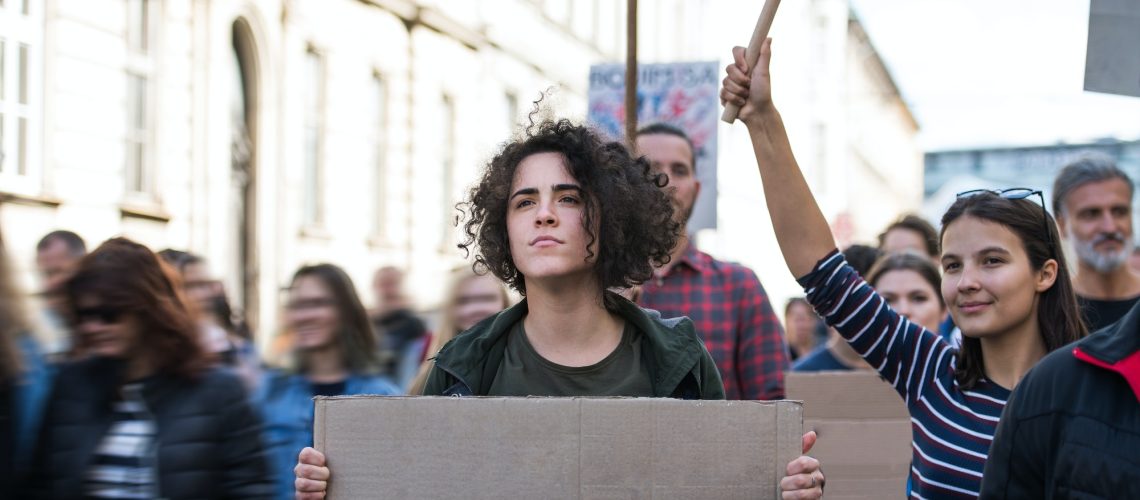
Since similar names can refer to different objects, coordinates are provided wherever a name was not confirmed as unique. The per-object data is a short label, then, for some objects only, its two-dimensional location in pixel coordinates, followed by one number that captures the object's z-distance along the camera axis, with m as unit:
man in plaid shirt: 4.70
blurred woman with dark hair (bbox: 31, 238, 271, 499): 3.41
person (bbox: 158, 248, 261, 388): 5.80
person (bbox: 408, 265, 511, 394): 5.76
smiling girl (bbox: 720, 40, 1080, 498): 3.13
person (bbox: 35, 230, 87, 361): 6.36
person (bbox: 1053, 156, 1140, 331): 5.04
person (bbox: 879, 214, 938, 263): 6.84
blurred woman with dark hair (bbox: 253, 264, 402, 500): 4.62
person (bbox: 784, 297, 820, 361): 13.02
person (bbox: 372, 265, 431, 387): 7.34
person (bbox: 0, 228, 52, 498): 3.40
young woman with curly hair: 3.00
